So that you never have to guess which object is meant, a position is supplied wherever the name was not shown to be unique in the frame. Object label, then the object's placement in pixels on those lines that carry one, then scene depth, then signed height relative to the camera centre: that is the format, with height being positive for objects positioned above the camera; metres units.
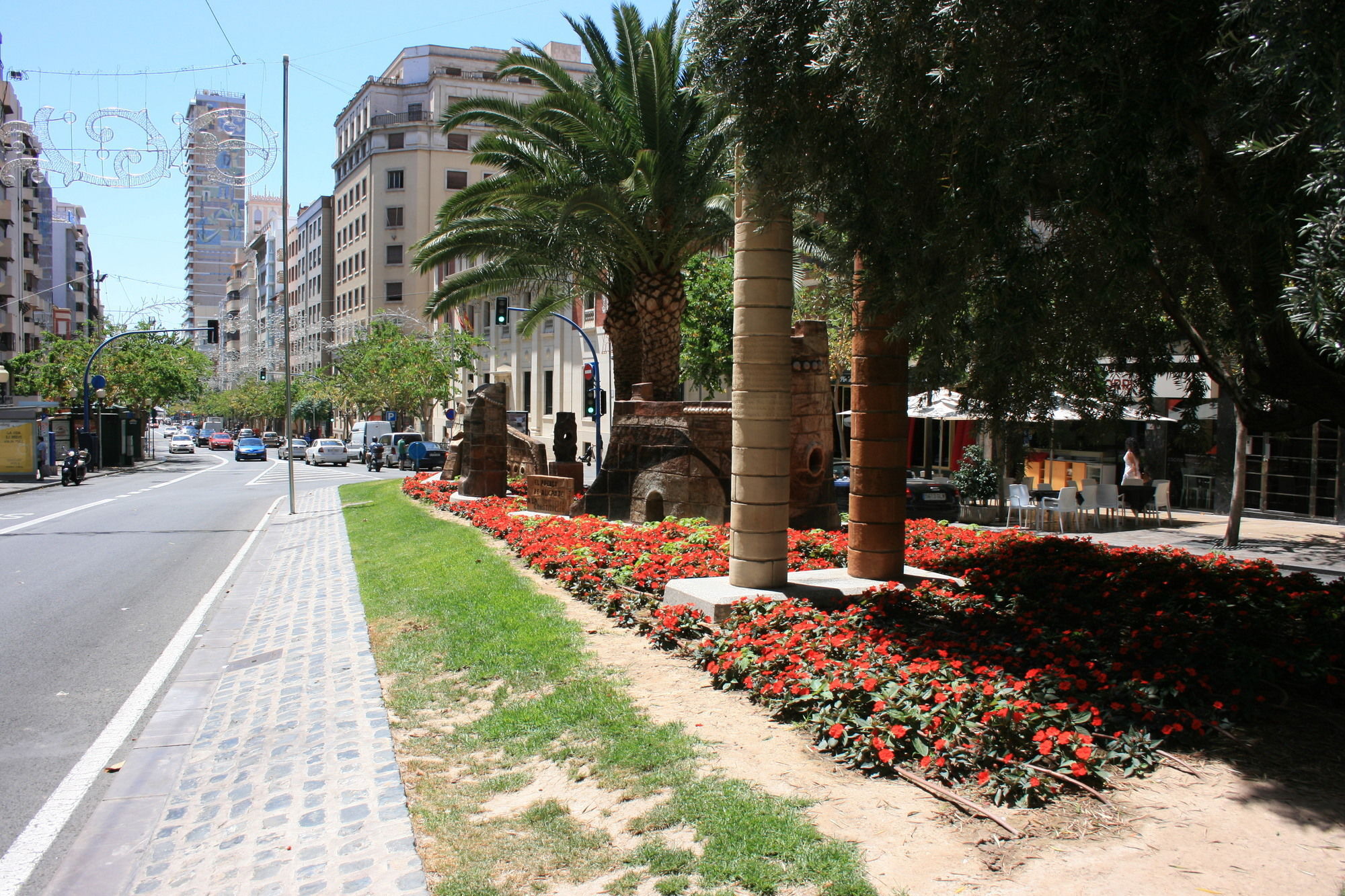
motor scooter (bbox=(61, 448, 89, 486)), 35.44 -2.07
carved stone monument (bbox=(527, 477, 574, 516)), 16.89 -1.28
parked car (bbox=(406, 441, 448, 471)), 42.84 -1.64
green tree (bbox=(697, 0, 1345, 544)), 4.88 +1.47
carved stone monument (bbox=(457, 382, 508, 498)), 20.34 -0.69
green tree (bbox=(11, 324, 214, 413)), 53.94 +2.33
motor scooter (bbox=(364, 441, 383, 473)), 48.41 -2.03
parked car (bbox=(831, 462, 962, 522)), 20.02 -1.47
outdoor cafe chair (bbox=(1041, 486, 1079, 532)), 18.34 -1.34
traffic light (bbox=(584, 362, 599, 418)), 42.59 +0.93
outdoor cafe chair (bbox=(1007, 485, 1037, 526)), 18.61 -1.27
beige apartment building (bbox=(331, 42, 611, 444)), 74.88 +19.64
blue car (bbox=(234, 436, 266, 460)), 61.44 -2.17
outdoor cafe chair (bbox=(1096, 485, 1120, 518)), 18.94 -1.25
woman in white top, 19.17 -0.74
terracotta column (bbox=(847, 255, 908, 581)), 8.72 -0.26
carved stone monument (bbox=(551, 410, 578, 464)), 18.89 -0.35
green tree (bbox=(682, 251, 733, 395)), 29.00 +3.01
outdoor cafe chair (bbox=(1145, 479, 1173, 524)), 19.81 -1.27
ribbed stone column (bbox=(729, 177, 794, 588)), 8.29 +0.21
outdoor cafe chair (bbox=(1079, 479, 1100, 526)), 18.73 -1.32
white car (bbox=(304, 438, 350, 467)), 55.16 -2.11
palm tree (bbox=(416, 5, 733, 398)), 16.88 +4.07
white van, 55.88 -0.99
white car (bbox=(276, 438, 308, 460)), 66.75 -2.29
